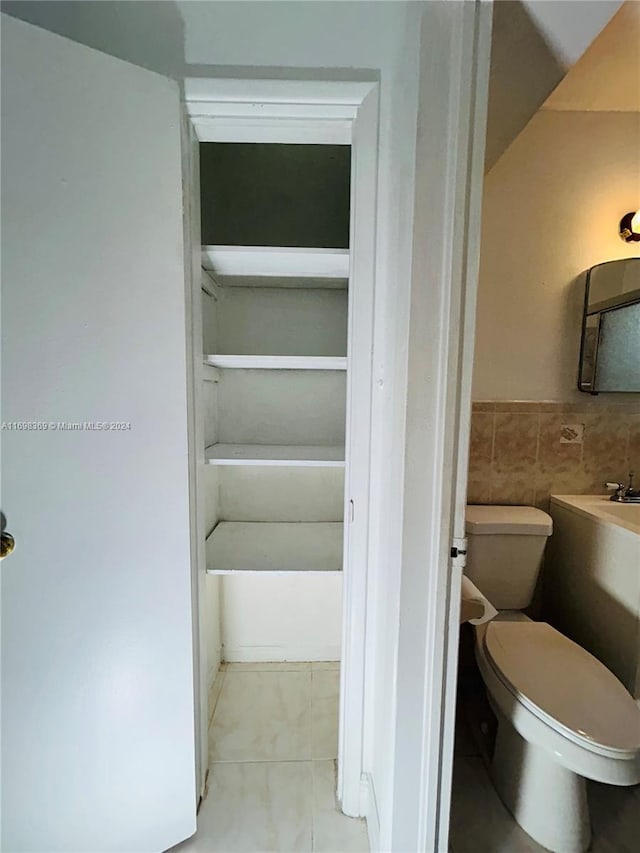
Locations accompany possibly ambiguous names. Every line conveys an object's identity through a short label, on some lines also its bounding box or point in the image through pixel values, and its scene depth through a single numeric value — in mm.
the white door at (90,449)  857
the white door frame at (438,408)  708
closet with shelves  1438
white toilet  993
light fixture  1622
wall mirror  1614
